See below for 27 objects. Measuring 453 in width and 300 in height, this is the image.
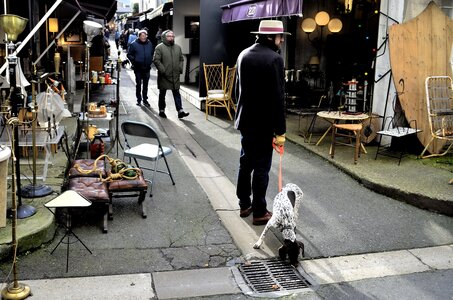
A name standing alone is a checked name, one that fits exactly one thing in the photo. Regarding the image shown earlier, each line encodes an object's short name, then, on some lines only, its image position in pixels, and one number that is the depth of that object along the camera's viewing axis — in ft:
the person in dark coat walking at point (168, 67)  38.68
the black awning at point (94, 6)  36.59
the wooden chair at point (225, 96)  39.14
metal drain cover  14.24
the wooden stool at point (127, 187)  18.29
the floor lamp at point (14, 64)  16.12
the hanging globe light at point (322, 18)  44.70
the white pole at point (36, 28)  19.69
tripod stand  14.17
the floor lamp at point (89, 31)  26.63
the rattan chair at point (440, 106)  25.99
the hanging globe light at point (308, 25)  45.91
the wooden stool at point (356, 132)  25.13
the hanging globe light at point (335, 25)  45.09
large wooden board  26.68
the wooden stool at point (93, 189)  17.20
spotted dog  15.55
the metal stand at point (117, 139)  27.20
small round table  26.21
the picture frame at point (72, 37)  56.18
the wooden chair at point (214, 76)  43.45
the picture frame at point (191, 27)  57.82
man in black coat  17.28
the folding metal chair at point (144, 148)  21.60
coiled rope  18.86
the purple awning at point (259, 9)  28.58
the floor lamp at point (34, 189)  18.24
